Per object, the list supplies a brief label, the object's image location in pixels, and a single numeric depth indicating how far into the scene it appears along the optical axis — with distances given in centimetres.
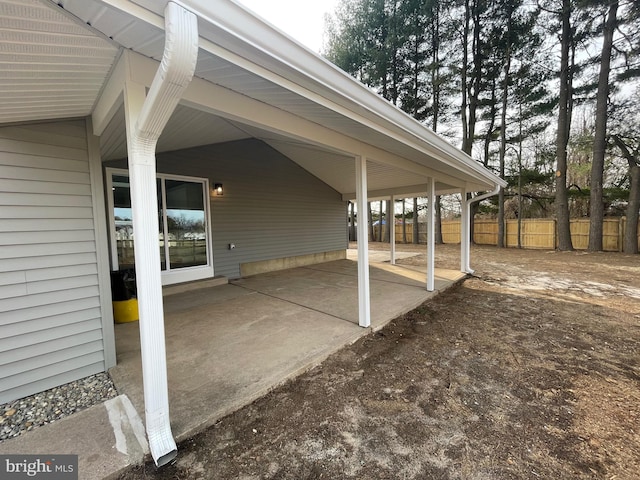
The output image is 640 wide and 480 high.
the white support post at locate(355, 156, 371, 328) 326
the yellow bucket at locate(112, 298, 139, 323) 365
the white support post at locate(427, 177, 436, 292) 483
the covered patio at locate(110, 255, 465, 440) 208
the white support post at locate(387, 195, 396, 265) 819
